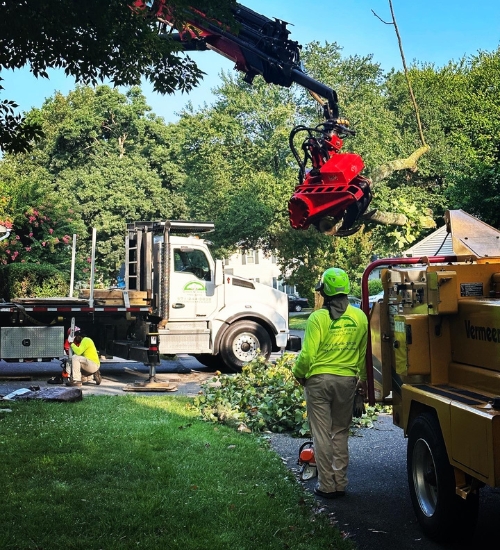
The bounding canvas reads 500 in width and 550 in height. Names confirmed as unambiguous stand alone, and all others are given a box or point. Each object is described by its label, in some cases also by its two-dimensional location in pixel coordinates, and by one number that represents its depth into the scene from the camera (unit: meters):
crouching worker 14.16
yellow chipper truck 4.70
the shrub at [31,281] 26.17
